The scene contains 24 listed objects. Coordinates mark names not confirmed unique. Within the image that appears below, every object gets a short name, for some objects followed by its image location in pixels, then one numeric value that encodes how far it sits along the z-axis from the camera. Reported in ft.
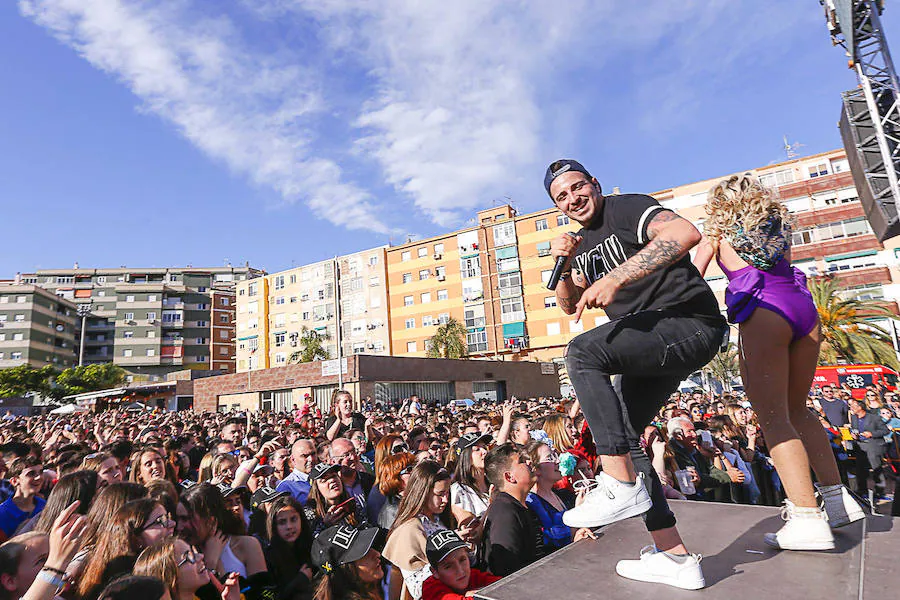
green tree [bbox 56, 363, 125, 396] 190.67
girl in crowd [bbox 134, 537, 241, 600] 8.41
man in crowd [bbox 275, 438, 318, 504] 17.29
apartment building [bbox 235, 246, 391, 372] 192.13
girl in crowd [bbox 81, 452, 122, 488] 16.08
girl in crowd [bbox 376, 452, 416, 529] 15.69
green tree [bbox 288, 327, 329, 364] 180.34
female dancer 7.98
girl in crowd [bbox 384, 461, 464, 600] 10.72
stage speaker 42.83
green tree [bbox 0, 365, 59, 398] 173.99
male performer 6.94
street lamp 249.34
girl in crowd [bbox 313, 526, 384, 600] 10.39
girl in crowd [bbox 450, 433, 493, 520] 15.05
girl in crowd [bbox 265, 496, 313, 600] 12.12
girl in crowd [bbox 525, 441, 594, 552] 13.33
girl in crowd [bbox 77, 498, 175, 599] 8.79
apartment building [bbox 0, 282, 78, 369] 231.30
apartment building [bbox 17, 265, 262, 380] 259.39
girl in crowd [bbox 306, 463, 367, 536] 14.46
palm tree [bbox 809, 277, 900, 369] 85.97
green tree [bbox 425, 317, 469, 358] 166.50
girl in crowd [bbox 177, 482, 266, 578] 11.39
